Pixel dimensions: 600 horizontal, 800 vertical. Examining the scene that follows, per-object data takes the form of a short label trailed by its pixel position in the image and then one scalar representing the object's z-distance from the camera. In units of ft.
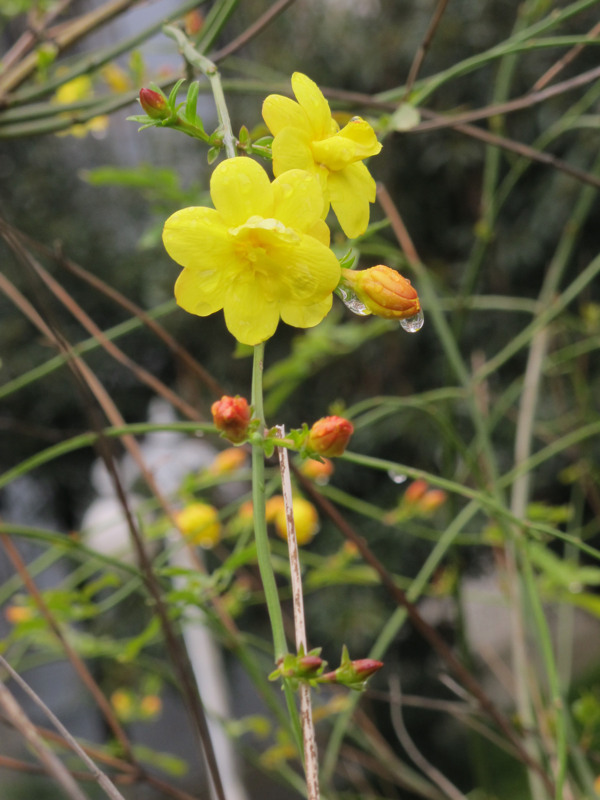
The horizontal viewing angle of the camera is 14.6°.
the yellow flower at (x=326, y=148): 1.33
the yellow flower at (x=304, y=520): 2.36
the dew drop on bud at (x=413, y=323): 1.34
